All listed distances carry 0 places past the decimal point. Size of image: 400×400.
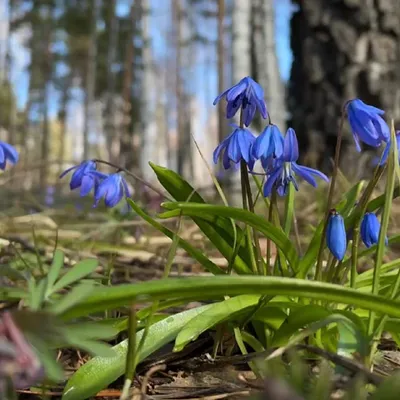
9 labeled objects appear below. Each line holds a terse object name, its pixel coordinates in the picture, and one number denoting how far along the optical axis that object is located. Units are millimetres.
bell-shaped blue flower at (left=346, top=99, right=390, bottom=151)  227
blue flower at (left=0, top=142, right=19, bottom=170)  279
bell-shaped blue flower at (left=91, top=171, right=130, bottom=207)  284
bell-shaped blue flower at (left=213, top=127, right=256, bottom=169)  239
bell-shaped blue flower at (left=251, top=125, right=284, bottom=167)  233
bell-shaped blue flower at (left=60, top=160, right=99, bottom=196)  296
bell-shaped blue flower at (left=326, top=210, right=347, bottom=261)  217
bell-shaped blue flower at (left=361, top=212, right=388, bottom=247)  242
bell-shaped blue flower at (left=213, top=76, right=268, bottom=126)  243
